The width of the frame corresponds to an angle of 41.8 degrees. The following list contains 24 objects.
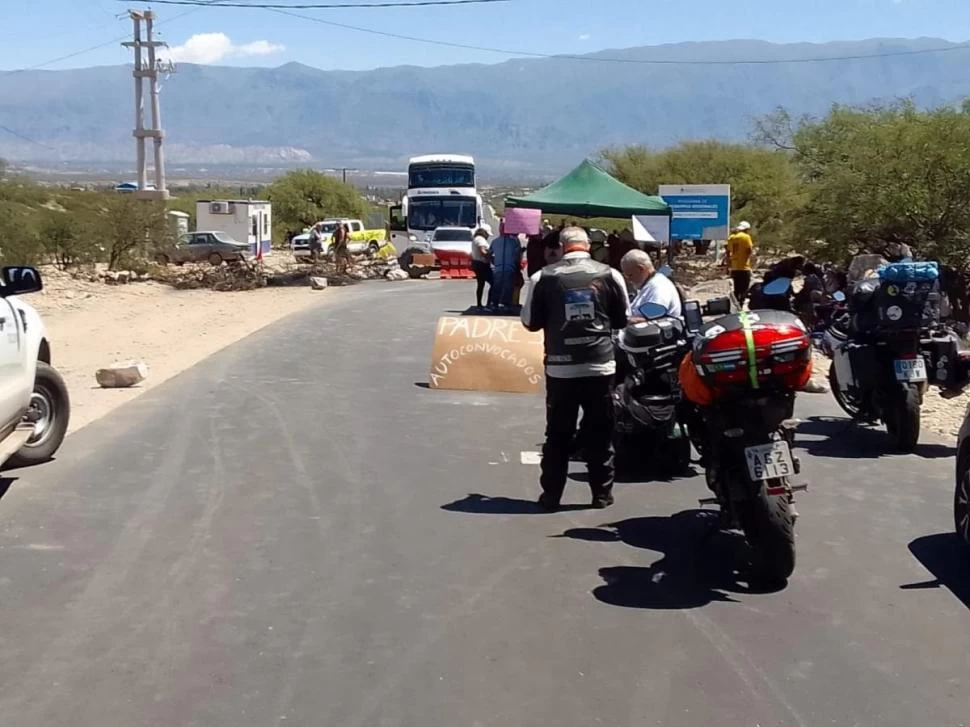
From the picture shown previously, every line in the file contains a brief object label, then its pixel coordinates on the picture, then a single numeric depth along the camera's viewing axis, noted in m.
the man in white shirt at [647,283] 8.76
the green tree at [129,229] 35.84
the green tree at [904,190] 22.19
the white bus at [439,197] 40.38
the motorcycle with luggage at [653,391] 8.14
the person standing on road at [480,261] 22.73
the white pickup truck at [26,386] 7.95
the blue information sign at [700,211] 28.58
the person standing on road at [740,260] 22.64
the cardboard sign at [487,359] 12.59
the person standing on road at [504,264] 21.66
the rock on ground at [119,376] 13.29
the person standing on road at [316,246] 43.06
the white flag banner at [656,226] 21.93
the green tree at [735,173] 41.22
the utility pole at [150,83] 78.25
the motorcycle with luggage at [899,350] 9.43
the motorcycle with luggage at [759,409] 6.06
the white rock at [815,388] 12.83
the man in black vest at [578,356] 7.60
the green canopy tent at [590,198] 21.73
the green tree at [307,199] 71.56
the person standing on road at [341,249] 38.41
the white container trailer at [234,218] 51.03
